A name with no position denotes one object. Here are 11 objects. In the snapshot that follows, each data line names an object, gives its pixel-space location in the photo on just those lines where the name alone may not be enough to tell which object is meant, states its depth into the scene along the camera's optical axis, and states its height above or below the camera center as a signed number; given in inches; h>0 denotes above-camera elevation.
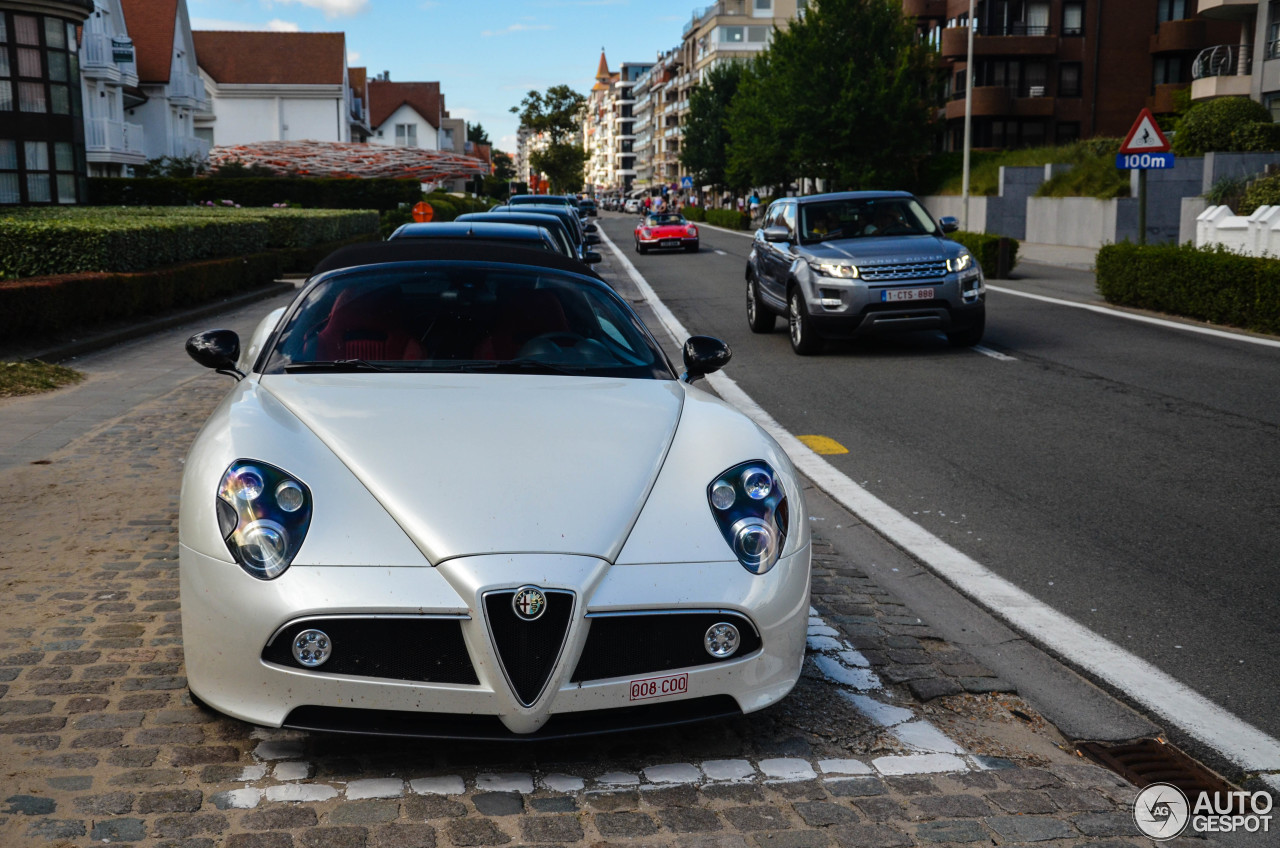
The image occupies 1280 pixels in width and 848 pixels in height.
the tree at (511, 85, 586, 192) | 5014.8 +388.5
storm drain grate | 139.4 -62.2
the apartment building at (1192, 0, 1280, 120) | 1621.6 +223.4
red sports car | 1573.6 -16.8
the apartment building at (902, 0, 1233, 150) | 2354.8 +308.8
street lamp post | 1606.8 +107.8
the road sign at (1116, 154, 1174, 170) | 767.1 +37.8
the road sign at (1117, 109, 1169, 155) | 778.2 +51.9
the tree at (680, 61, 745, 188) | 3789.4 +310.5
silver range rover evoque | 518.6 -20.6
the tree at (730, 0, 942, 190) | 2281.0 +236.7
